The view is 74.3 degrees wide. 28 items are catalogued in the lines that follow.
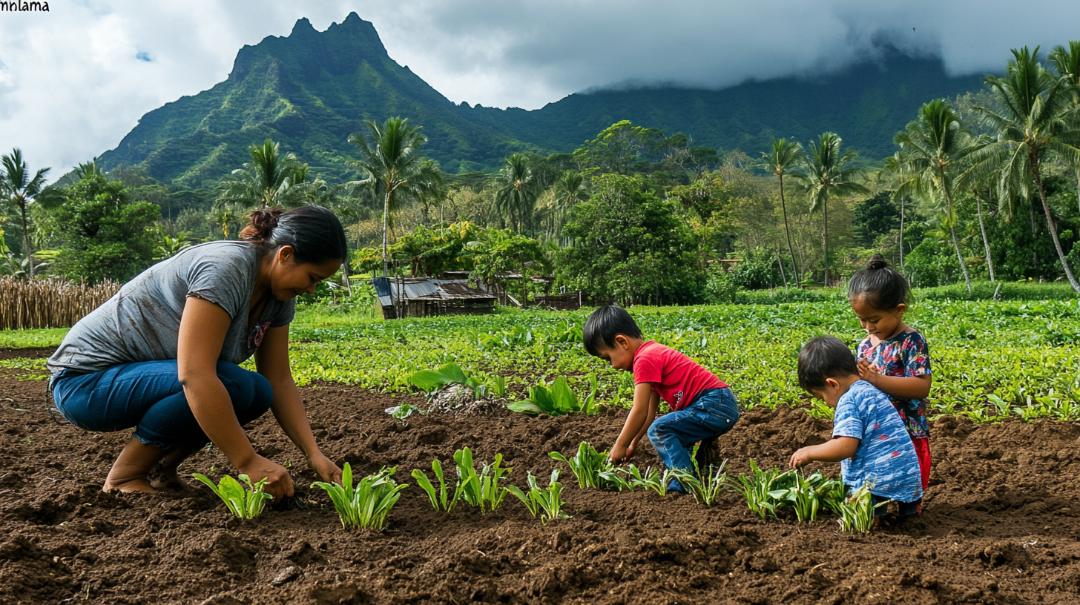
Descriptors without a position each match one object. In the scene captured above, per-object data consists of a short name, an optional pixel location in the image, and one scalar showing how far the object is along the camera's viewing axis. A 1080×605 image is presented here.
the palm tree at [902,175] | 34.56
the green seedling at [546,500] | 2.62
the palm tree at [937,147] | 32.06
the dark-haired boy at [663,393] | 3.20
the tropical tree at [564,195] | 49.66
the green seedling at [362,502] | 2.53
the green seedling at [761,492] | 2.68
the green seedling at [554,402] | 4.76
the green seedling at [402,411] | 4.67
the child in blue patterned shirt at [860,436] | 2.60
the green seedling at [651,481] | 2.98
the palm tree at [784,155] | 40.94
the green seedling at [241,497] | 2.55
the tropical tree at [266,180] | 37.50
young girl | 2.87
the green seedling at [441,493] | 2.68
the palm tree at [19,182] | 36.19
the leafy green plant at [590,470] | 3.11
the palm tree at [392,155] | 32.84
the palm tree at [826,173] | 40.59
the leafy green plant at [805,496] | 2.65
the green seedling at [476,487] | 2.76
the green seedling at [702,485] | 2.83
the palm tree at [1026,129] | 25.55
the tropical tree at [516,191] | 54.09
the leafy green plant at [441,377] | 5.45
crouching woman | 2.50
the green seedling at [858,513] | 2.53
